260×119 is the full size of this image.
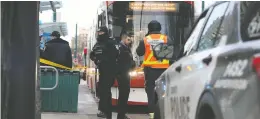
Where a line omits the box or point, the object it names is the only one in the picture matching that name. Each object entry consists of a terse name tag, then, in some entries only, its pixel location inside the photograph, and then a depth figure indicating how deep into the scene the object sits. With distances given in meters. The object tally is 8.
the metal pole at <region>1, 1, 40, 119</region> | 6.93
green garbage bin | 20.48
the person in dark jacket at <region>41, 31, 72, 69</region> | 21.59
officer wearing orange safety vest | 17.25
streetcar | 25.80
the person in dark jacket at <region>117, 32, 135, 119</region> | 19.08
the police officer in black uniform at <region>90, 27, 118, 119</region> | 18.64
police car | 6.59
